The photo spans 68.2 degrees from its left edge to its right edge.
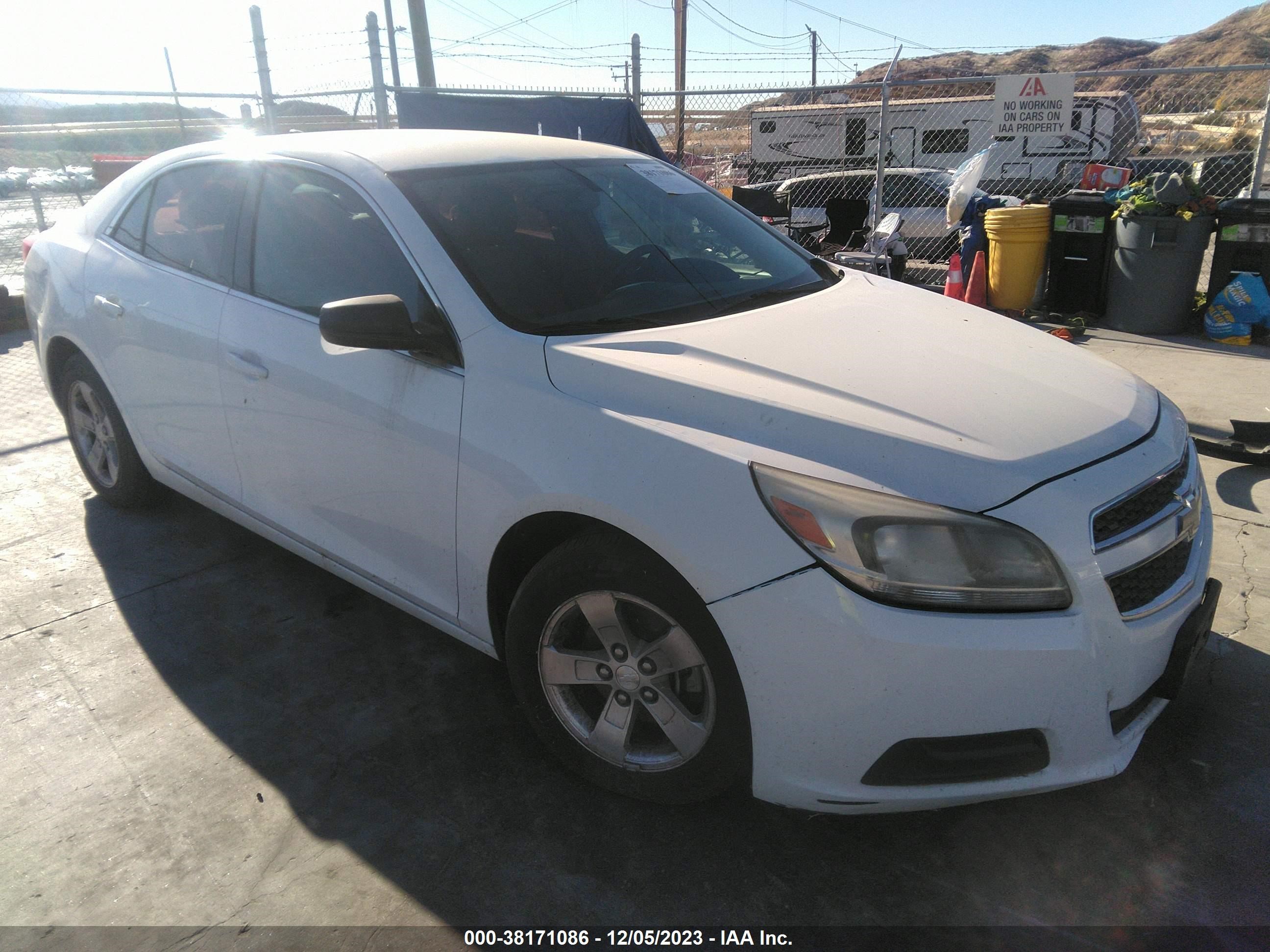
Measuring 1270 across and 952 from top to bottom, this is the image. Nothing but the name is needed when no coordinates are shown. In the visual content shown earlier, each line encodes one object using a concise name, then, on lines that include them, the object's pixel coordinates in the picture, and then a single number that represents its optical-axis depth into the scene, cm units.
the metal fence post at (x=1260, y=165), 776
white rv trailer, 1559
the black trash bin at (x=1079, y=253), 788
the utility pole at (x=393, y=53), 1026
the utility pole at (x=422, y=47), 1247
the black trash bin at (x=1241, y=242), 709
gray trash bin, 736
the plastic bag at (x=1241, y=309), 716
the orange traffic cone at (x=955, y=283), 843
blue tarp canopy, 1030
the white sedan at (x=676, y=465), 196
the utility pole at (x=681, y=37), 2613
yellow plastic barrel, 812
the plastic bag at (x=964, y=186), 835
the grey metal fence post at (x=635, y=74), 1105
